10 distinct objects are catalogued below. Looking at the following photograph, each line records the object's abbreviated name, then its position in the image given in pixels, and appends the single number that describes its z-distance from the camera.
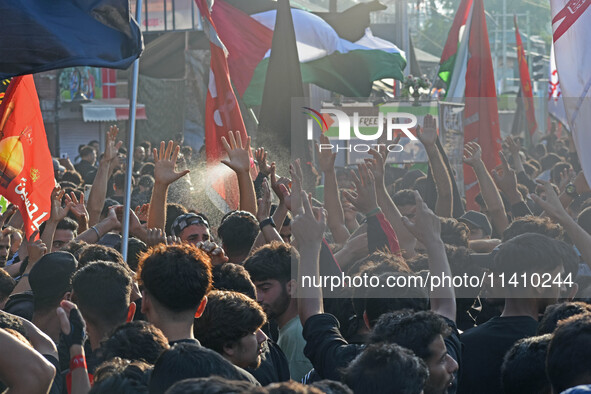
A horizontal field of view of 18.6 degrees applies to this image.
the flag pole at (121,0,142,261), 10.80
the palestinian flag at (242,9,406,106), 25.96
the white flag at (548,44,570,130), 24.46
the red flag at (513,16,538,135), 34.18
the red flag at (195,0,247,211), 15.07
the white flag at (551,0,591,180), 10.15
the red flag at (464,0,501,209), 18.47
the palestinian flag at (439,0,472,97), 28.65
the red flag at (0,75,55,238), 13.02
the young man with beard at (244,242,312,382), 9.02
